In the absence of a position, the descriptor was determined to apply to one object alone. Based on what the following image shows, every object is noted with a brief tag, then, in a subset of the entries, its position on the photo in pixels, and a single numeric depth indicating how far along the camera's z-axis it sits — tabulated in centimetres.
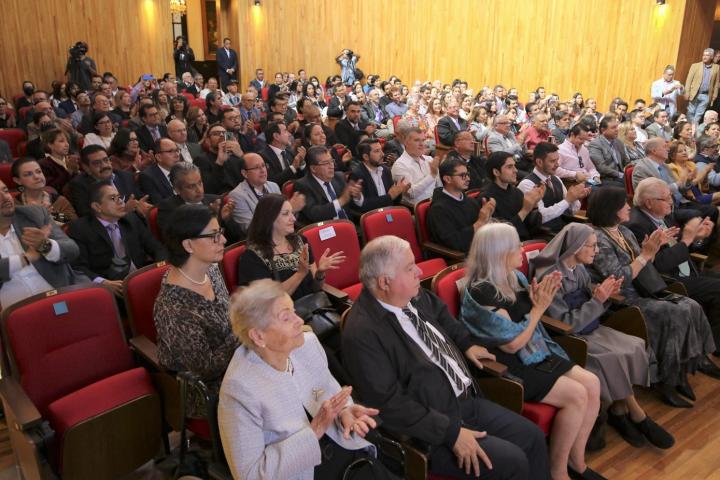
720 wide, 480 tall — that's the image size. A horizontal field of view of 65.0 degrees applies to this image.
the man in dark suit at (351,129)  700
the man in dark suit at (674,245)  332
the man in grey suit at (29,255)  253
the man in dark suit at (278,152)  515
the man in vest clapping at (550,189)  402
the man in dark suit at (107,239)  295
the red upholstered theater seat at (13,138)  639
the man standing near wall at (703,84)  1014
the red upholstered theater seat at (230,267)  270
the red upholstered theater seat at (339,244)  306
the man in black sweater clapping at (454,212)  354
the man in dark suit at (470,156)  493
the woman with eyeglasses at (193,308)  198
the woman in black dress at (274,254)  263
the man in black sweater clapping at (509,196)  384
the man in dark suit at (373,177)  434
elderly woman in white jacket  153
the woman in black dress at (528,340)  228
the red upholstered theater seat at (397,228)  338
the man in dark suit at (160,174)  421
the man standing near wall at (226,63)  1429
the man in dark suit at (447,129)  728
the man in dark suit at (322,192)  383
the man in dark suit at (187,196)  346
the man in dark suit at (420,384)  190
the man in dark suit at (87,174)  376
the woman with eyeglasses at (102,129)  554
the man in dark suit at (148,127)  606
